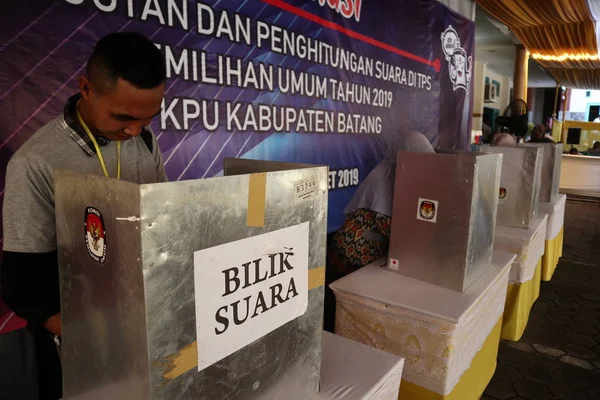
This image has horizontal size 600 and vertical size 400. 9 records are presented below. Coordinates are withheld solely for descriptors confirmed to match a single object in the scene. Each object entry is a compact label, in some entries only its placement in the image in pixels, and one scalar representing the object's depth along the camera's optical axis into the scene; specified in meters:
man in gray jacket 0.67
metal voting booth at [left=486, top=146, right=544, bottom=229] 2.02
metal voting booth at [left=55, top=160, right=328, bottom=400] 0.45
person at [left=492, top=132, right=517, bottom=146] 3.12
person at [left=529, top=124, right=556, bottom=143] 4.07
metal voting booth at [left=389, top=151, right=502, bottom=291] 1.25
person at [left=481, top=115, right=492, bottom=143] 7.38
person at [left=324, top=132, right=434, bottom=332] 1.55
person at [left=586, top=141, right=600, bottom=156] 8.13
